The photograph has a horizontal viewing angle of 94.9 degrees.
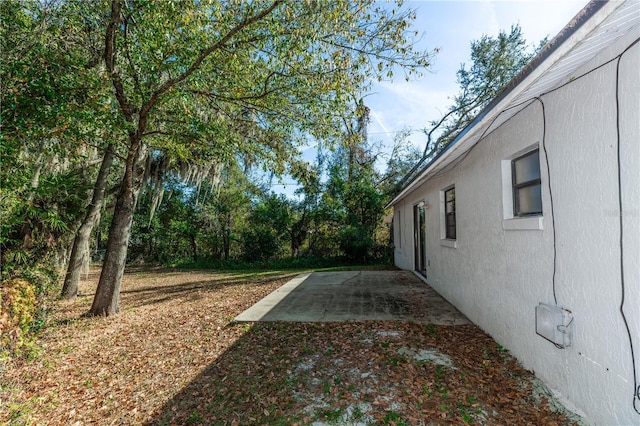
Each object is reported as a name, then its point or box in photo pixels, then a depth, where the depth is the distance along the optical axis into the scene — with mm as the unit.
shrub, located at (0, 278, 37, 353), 3129
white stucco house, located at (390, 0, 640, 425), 1924
